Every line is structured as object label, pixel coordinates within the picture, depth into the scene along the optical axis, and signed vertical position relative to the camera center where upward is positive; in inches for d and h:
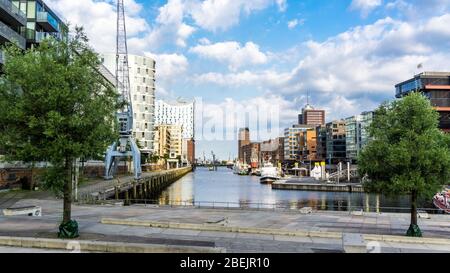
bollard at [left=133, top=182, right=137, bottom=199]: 3193.4 -247.9
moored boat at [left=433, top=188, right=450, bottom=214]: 2389.3 -241.9
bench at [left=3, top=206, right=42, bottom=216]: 1242.0 -151.5
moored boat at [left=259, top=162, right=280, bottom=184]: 5782.5 -220.0
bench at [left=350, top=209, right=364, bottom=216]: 1460.5 -188.6
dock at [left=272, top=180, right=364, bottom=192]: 4099.4 -276.6
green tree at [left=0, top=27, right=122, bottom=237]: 800.3 +100.9
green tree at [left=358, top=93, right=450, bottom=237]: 943.0 +12.2
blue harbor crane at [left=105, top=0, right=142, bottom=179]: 3860.7 +98.0
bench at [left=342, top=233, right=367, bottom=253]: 614.2 -127.1
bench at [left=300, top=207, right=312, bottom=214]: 1446.1 -177.9
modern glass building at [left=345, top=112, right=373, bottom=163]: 7519.7 +469.5
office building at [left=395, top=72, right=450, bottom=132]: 4126.5 +697.0
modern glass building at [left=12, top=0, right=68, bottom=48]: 2815.0 +986.1
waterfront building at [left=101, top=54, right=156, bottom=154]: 6806.1 +1049.2
